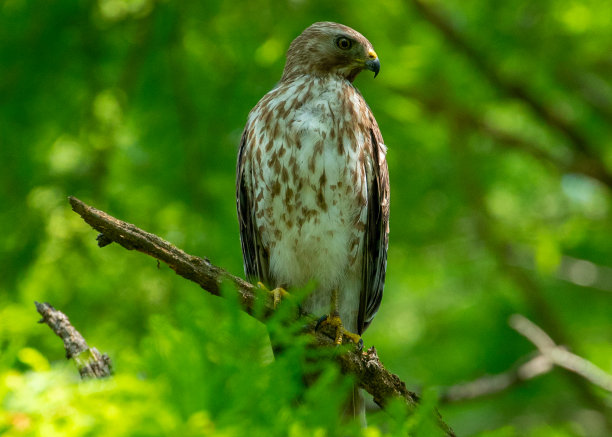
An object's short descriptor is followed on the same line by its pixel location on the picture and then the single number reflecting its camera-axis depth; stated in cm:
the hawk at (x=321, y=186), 835
